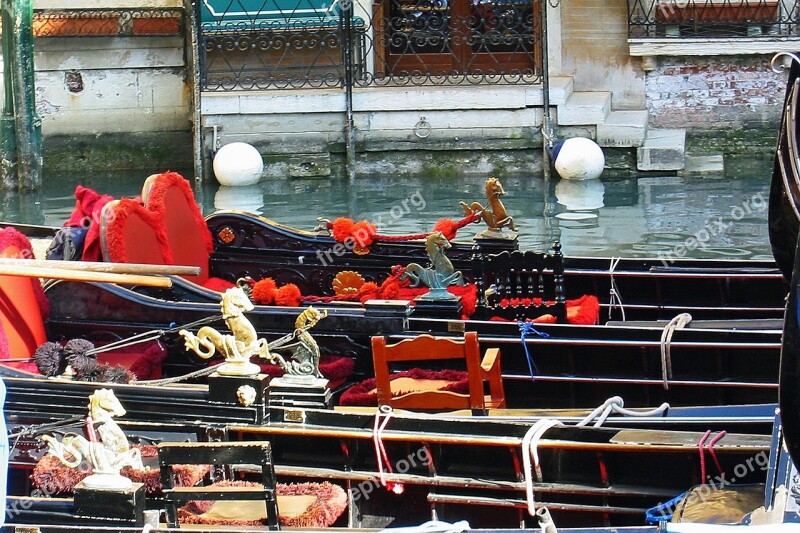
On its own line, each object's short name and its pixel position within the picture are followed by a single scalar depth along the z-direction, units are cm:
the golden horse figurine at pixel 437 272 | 875
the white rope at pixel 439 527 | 552
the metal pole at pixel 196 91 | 1938
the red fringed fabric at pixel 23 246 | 829
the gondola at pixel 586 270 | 972
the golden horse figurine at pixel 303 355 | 687
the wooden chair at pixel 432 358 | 733
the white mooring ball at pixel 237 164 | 1887
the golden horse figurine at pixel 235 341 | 656
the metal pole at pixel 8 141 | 1942
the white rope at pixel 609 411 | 675
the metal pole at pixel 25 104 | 1867
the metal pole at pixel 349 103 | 1930
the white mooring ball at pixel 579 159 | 1867
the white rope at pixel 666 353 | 816
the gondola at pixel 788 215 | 475
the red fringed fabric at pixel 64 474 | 627
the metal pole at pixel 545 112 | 1903
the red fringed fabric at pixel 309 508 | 592
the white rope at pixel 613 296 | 976
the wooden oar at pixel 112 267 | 781
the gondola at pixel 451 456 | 628
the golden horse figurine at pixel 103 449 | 572
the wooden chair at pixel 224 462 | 568
